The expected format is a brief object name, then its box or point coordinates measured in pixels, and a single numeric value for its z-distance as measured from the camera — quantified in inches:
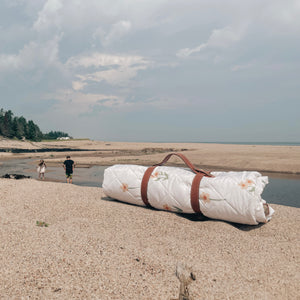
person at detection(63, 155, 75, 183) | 634.8
